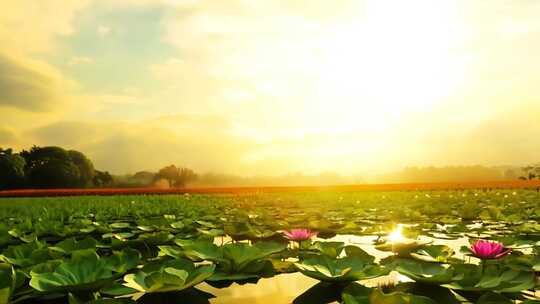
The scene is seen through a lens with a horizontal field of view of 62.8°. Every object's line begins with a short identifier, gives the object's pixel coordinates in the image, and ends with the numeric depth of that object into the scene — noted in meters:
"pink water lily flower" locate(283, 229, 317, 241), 3.21
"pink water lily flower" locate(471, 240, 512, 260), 2.52
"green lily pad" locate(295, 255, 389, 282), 2.16
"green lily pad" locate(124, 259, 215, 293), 1.92
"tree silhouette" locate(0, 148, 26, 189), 32.00
